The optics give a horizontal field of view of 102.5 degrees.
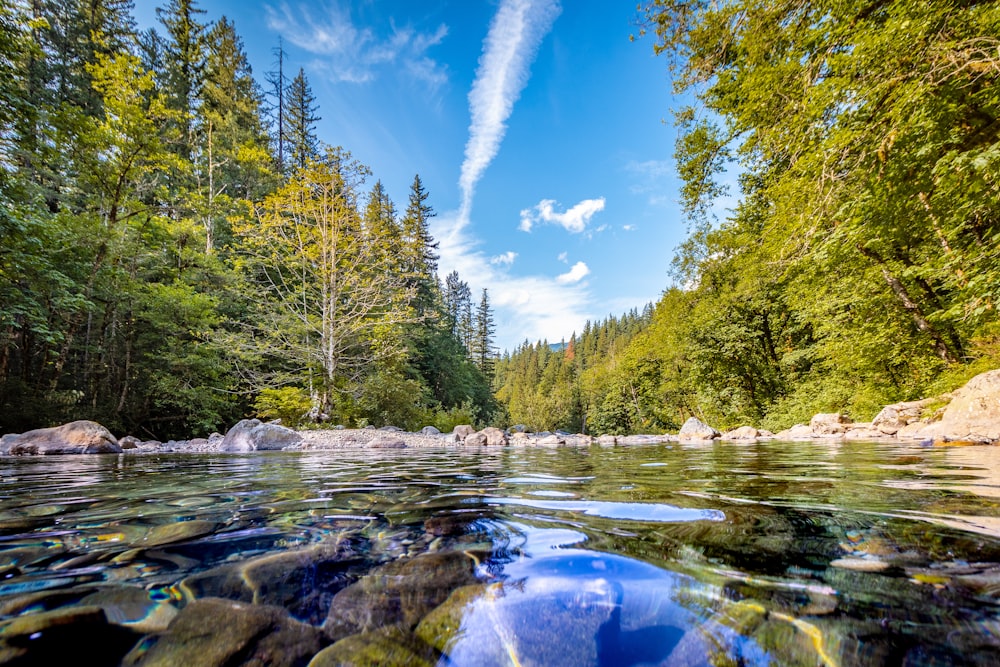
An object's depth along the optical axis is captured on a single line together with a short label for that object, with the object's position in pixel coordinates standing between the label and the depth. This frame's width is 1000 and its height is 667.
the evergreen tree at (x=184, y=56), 21.50
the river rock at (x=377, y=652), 0.66
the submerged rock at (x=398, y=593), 0.80
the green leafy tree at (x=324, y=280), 11.73
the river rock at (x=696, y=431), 15.01
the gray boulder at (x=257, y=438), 7.61
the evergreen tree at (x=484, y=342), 60.06
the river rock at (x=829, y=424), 10.73
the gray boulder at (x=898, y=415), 9.24
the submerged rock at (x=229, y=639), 0.65
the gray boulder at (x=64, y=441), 6.43
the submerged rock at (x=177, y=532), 1.30
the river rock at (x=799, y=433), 10.99
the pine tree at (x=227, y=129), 19.67
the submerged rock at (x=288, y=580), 0.88
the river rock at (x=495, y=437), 11.40
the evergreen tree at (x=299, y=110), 32.28
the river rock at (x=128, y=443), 7.86
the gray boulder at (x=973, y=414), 5.25
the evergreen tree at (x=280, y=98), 31.78
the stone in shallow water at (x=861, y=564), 0.95
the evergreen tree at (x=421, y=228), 33.81
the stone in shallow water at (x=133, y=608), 0.74
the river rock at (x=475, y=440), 10.75
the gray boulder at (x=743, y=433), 13.70
